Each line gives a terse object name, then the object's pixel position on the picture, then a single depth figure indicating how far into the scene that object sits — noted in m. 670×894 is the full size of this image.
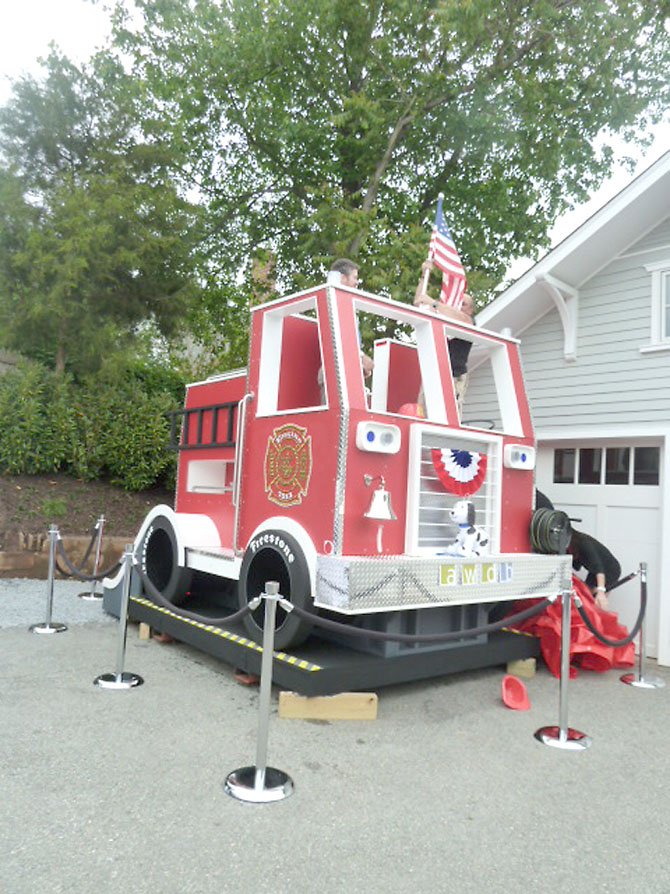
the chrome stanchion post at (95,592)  8.32
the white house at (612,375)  6.96
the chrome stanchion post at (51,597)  6.23
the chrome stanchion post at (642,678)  5.86
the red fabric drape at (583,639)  5.95
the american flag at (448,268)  6.64
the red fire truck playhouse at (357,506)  4.73
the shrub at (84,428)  10.41
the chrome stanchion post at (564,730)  4.35
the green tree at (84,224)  10.47
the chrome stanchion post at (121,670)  4.87
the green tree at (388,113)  13.11
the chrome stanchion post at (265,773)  3.39
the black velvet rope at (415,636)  3.91
